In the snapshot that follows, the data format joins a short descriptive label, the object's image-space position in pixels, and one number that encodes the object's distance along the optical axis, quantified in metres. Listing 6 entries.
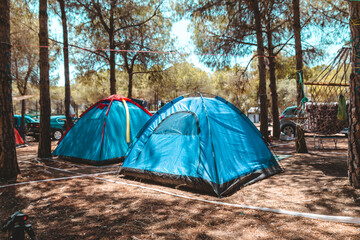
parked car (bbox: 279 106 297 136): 13.26
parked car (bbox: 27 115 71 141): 13.48
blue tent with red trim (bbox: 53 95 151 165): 6.90
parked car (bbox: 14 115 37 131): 12.65
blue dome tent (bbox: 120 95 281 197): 4.32
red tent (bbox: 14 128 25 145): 11.47
